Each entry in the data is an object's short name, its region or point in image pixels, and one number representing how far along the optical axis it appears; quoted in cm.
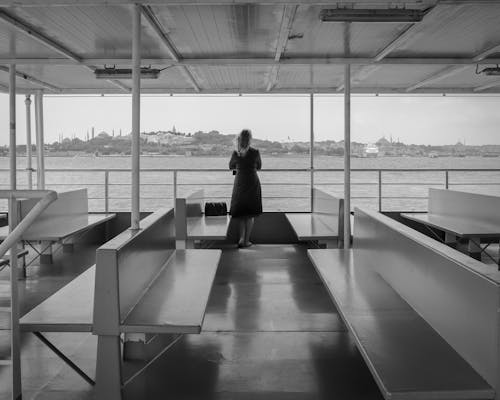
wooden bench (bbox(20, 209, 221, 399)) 300
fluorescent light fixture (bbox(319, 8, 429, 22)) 413
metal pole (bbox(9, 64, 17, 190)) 620
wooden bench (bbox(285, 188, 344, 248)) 625
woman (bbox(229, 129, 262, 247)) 768
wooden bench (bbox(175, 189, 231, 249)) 630
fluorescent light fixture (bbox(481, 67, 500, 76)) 634
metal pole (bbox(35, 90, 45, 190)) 839
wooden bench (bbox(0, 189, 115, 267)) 605
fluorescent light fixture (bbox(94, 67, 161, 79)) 641
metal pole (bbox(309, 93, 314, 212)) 853
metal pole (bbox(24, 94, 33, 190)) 834
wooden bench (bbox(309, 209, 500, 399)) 229
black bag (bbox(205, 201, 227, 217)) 819
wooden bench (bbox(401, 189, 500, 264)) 596
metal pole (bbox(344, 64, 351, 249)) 621
